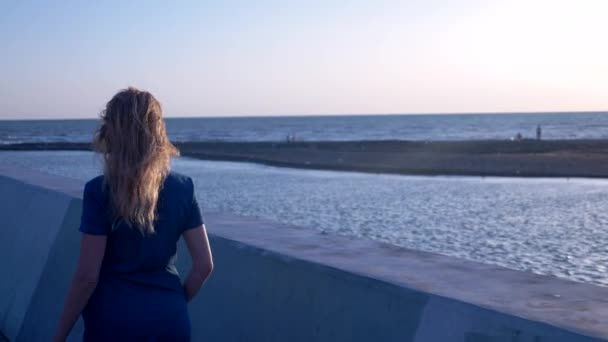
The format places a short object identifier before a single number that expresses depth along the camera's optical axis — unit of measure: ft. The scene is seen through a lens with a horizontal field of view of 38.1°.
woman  10.22
